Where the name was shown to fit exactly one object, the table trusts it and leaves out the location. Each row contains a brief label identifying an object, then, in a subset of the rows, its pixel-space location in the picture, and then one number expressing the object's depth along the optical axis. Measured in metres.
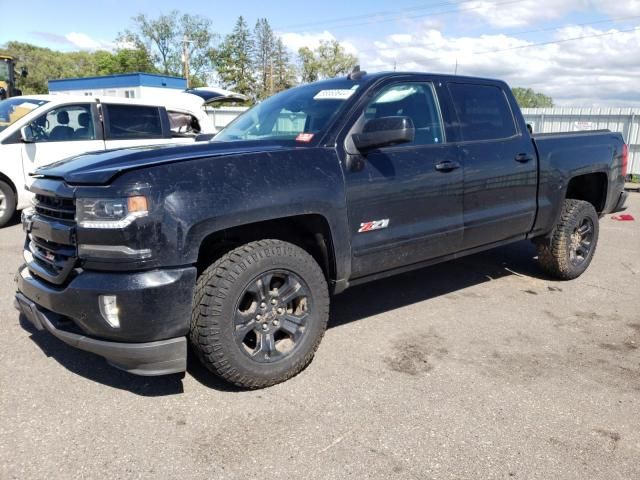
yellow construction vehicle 20.34
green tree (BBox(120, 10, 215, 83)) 68.88
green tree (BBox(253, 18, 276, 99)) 64.25
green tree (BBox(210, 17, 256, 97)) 64.12
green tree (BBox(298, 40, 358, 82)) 71.00
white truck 7.57
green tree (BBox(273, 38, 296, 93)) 64.81
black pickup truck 2.68
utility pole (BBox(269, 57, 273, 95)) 60.30
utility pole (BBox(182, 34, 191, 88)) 45.32
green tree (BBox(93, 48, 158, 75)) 61.12
